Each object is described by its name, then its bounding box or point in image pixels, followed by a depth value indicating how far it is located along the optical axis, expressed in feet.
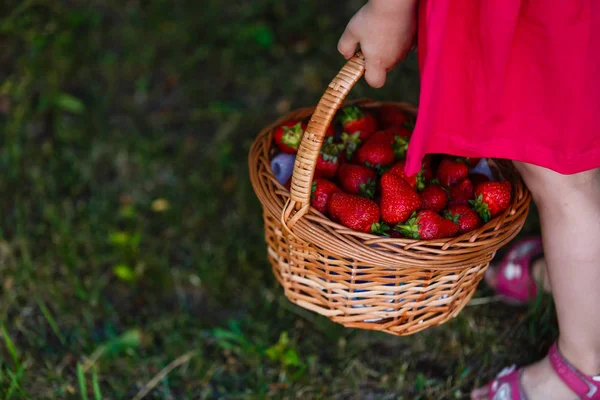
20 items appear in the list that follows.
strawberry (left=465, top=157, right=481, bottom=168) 3.88
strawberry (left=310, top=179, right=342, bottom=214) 3.69
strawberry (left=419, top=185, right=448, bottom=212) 3.70
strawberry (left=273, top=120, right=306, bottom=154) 3.87
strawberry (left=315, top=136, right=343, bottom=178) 3.82
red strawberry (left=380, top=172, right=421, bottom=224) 3.62
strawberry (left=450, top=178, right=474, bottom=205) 3.73
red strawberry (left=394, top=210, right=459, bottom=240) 3.59
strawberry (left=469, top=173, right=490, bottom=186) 3.80
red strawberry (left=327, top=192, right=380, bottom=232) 3.60
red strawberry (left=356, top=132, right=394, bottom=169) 3.82
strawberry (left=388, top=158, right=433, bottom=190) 3.72
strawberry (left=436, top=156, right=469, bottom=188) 3.80
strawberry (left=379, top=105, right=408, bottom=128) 4.01
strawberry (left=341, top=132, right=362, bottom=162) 3.90
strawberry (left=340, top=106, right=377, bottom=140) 3.93
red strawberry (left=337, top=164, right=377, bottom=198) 3.75
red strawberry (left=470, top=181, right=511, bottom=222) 3.66
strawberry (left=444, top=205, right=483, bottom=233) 3.63
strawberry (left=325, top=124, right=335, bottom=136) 3.89
